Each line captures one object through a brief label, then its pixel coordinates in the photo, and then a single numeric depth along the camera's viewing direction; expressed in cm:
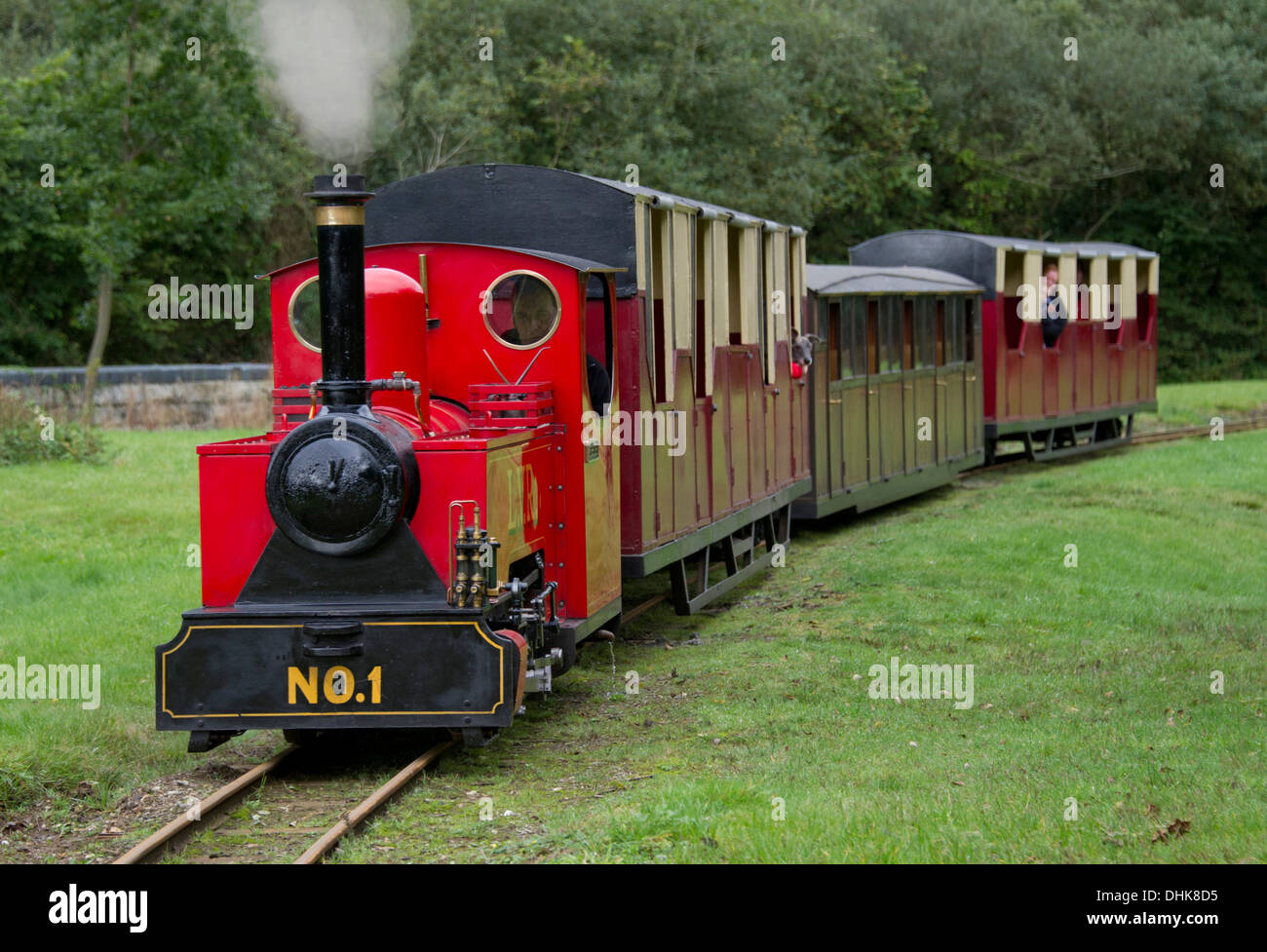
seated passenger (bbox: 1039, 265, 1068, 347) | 2111
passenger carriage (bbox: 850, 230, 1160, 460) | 2034
